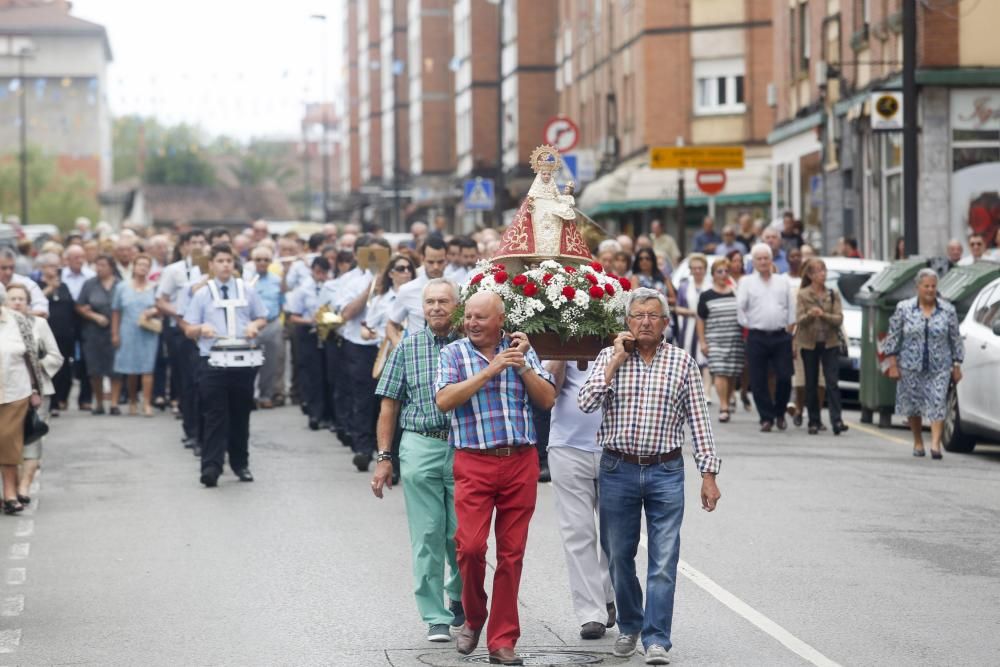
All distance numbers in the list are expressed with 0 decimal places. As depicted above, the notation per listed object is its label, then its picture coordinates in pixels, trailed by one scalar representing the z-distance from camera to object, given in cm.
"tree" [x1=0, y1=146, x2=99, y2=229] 12412
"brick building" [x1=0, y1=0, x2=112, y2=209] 12850
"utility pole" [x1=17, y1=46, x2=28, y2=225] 8792
